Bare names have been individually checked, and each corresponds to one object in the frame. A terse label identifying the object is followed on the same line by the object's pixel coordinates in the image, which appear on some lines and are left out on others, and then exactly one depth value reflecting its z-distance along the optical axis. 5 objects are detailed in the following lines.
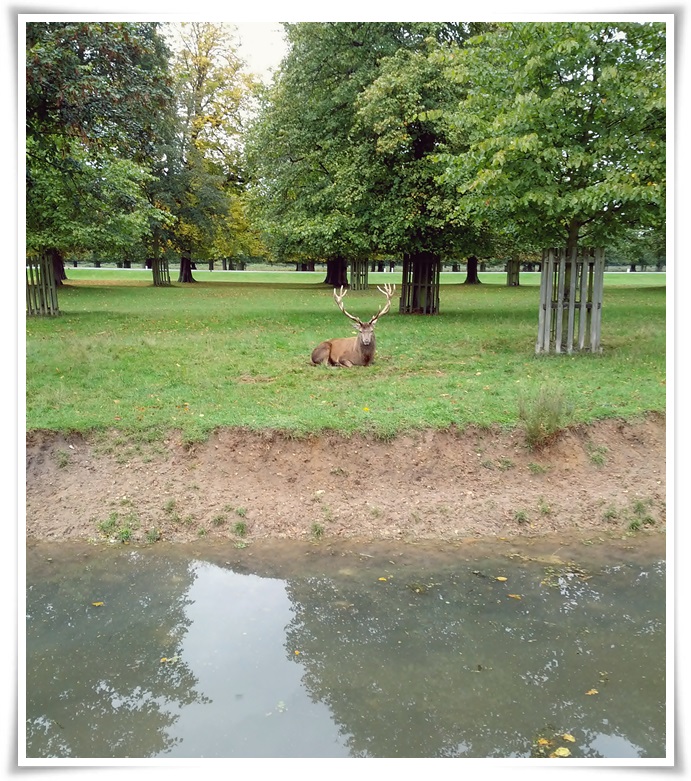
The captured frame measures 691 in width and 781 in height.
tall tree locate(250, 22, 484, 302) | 14.30
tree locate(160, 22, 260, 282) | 24.80
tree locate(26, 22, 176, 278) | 7.30
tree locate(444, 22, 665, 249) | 8.81
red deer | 10.16
